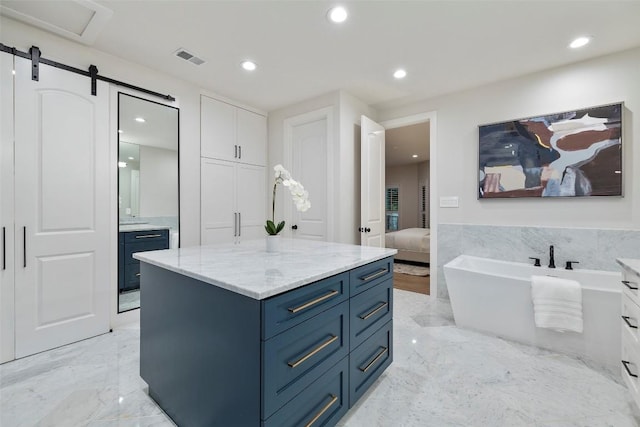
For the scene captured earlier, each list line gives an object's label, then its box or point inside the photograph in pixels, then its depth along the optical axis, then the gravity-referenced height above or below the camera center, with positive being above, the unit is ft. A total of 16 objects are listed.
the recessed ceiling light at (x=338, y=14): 6.39 +4.82
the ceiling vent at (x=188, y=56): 8.23 +4.97
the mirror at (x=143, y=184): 8.69 +1.07
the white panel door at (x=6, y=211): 6.54 +0.13
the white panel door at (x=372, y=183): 10.95 +1.33
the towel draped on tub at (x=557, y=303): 6.82 -2.30
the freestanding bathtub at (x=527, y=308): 6.59 -2.62
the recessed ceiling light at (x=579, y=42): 7.40 +4.77
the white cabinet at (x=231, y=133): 10.89 +3.58
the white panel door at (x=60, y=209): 6.88 +0.19
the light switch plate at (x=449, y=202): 10.91 +0.51
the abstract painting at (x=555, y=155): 8.11 +1.92
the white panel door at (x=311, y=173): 11.50 +1.81
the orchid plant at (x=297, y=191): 5.75 +0.51
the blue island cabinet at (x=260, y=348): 3.35 -1.98
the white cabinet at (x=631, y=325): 4.63 -2.03
